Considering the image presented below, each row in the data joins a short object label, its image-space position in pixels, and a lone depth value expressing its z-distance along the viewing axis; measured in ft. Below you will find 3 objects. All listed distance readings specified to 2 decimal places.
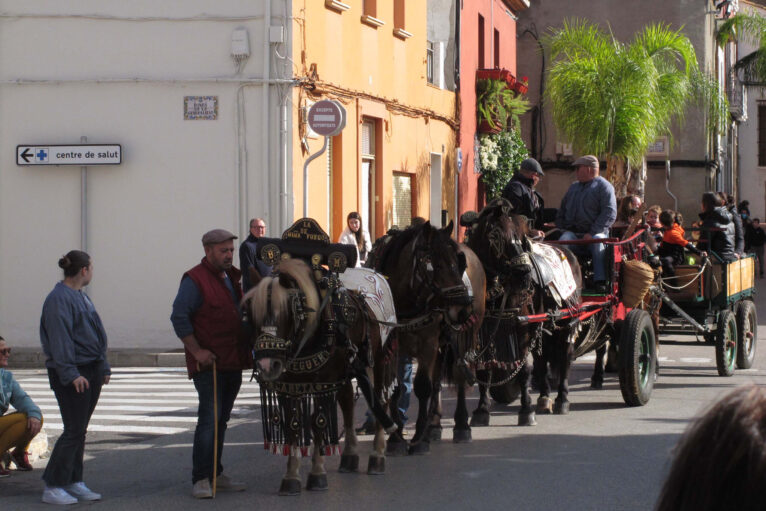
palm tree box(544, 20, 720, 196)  84.64
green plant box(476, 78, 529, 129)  92.32
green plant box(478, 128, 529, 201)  92.27
